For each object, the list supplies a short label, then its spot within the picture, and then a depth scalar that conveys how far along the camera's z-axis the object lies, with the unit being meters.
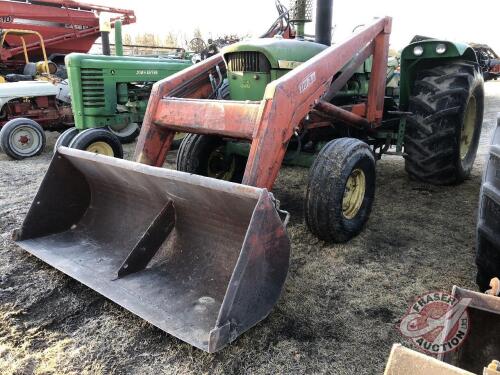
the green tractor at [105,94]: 4.96
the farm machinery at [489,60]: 11.78
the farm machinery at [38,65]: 6.31
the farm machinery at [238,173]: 2.12
